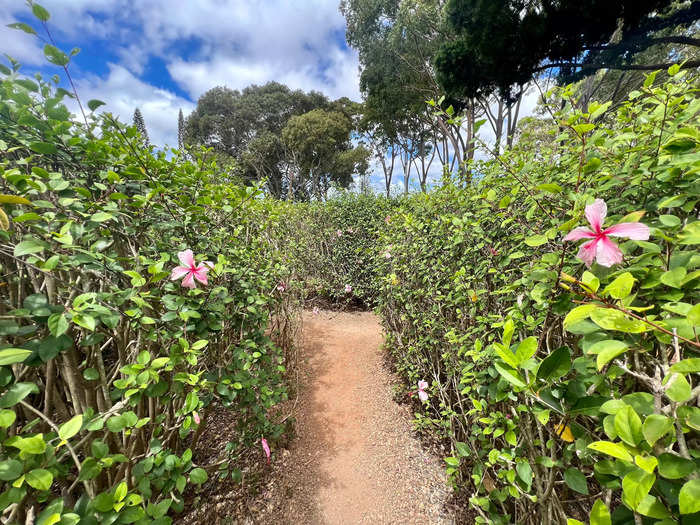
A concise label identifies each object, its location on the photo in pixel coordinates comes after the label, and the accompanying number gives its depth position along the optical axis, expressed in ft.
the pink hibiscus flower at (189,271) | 3.34
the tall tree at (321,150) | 50.98
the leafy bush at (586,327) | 1.48
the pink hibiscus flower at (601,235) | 1.76
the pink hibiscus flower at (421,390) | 6.73
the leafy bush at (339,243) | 17.79
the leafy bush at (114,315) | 2.37
